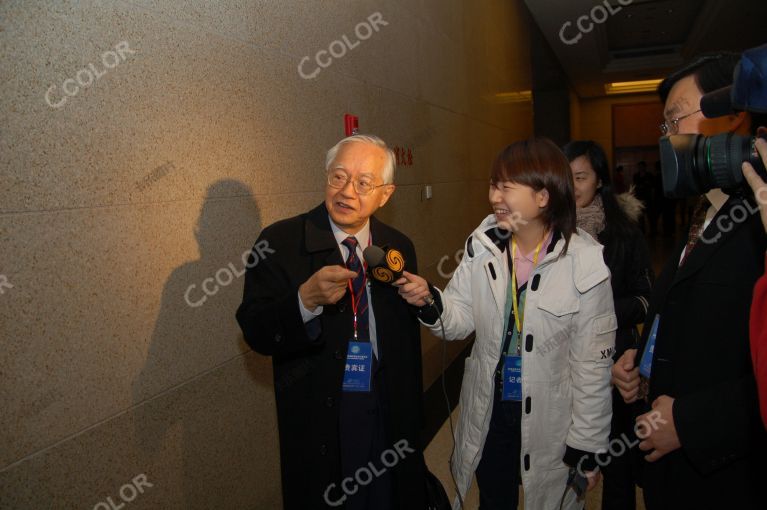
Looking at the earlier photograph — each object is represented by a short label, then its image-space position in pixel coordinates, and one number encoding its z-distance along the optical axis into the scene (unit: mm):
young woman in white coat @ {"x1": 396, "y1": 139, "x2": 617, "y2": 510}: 1617
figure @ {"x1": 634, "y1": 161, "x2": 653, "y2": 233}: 12781
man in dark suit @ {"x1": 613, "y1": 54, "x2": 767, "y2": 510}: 1140
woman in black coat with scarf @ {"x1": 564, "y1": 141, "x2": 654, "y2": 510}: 1957
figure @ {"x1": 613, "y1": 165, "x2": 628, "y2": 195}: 12295
